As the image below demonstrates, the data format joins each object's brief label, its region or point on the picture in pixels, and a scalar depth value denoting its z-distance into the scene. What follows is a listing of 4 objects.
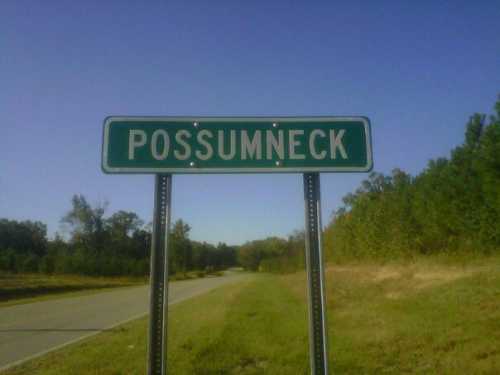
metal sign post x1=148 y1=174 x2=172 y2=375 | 2.04
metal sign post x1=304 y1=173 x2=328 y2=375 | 2.02
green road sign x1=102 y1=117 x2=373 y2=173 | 2.20
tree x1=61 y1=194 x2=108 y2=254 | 62.41
